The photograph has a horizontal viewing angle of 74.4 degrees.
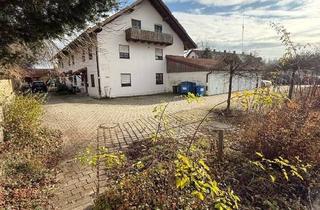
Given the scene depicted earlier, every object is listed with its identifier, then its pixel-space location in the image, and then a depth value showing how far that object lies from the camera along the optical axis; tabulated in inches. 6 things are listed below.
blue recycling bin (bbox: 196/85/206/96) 745.2
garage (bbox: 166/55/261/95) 762.8
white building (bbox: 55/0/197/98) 727.7
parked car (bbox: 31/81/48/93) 972.3
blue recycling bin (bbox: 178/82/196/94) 768.2
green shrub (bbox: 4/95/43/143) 230.7
